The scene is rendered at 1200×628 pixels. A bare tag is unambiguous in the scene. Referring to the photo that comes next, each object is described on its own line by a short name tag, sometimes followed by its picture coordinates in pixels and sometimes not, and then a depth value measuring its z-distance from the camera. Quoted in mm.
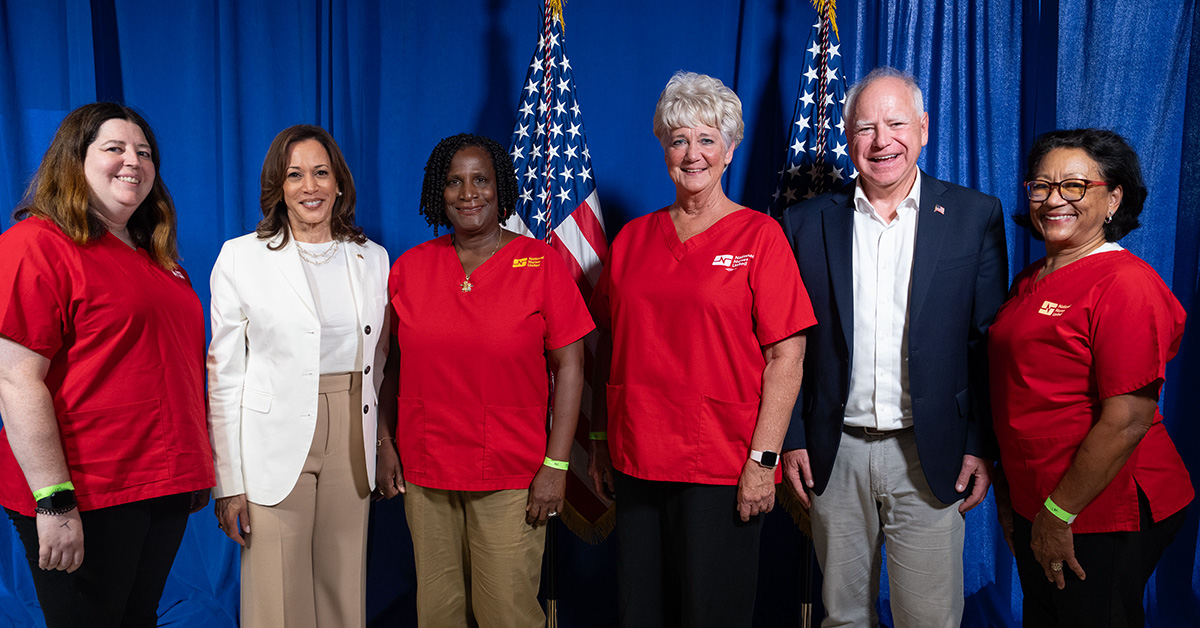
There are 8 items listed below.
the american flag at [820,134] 2592
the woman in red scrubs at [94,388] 1551
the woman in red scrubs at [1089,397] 1561
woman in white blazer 1919
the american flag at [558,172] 2680
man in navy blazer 1868
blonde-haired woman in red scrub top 1842
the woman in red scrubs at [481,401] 1965
